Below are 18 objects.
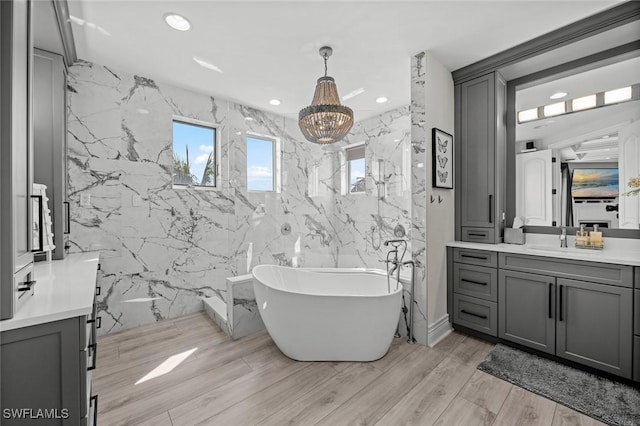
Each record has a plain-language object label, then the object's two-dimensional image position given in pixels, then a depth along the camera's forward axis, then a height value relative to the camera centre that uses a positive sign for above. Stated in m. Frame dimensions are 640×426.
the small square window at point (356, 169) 4.55 +0.71
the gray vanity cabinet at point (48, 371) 0.96 -0.58
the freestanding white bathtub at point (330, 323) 2.22 -0.91
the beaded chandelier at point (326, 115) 2.37 +0.83
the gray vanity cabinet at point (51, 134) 2.28 +0.65
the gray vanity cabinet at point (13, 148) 0.99 +0.24
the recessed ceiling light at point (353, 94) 3.46 +1.50
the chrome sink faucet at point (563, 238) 2.61 -0.25
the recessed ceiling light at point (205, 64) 2.74 +1.50
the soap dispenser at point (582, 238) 2.47 -0.23
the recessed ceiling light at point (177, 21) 2.13 +1.49
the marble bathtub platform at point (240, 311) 2.75 -0.99
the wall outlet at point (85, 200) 2.75 +0.12
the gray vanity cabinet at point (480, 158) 2.80 +0.56
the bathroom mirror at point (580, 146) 2.36 +0.62
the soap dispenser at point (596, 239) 2.42 -0.24
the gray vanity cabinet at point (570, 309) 1.97 -0.76
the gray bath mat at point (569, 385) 1.73 -1.22
